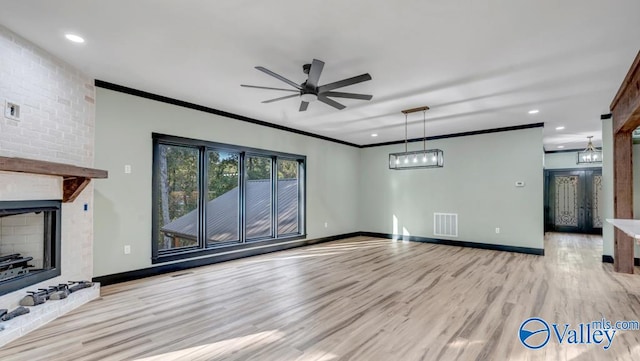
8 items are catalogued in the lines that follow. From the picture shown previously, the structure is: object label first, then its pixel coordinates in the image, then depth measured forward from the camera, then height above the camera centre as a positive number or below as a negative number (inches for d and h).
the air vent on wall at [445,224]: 295.4 -38.8
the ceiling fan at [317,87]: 126.5 +43.9
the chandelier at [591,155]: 317.1 +31.1
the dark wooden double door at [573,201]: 381.7 -20.7
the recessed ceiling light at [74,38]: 119.8 +57.8
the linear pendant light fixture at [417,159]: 213.0 +18.5
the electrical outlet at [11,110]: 117.9 +28.8
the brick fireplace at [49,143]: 117.5 +18.3
